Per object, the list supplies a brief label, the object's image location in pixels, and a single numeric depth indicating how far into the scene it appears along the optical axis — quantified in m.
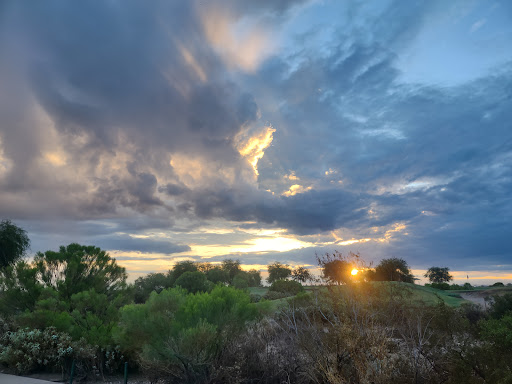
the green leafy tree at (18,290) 22.14
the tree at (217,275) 68.40
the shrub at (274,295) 43.75
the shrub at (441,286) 65.98
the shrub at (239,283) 56.05
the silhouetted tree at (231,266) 83.45
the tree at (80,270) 23.47
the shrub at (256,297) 45.58
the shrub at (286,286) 44.21
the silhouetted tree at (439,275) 92.94
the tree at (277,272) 81.94
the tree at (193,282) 52.38
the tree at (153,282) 58.46
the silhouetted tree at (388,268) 54.57
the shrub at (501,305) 23.66
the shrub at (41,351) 16.47
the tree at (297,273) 69.18
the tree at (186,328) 12.48
